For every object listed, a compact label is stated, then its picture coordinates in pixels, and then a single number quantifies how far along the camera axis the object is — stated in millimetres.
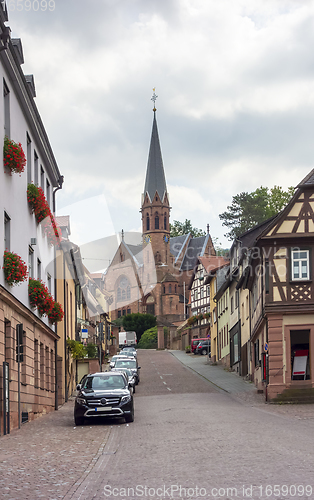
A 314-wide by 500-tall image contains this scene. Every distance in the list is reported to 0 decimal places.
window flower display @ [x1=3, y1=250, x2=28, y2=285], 15031
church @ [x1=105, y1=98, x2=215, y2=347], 109125
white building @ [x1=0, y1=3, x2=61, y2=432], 15430
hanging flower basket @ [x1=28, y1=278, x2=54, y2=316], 19188
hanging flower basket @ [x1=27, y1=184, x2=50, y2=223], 19125
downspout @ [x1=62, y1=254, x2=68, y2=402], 29172
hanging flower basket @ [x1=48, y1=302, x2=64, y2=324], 22041
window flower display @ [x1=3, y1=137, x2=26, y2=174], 15578
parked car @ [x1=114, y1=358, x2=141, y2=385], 34872
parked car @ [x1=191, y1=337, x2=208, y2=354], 63000
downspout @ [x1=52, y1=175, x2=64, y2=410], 26297
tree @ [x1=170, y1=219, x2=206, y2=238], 120075
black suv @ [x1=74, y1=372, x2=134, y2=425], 17016
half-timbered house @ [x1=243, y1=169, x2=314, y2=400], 23688
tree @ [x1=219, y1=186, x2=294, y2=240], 69669
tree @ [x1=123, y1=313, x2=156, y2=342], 95250
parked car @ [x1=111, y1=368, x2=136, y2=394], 29169
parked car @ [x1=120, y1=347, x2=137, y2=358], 52688
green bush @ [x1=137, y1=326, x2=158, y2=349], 87000
